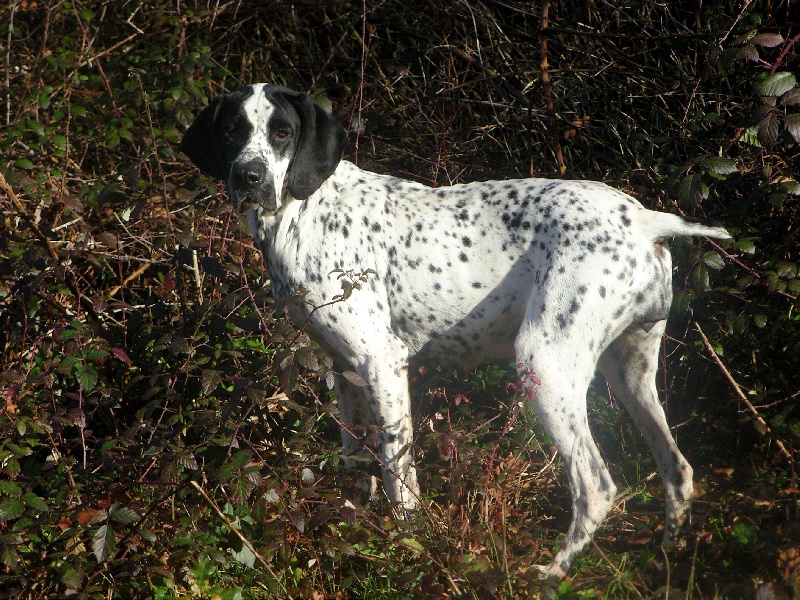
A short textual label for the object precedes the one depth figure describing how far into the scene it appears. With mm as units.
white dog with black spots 6020
